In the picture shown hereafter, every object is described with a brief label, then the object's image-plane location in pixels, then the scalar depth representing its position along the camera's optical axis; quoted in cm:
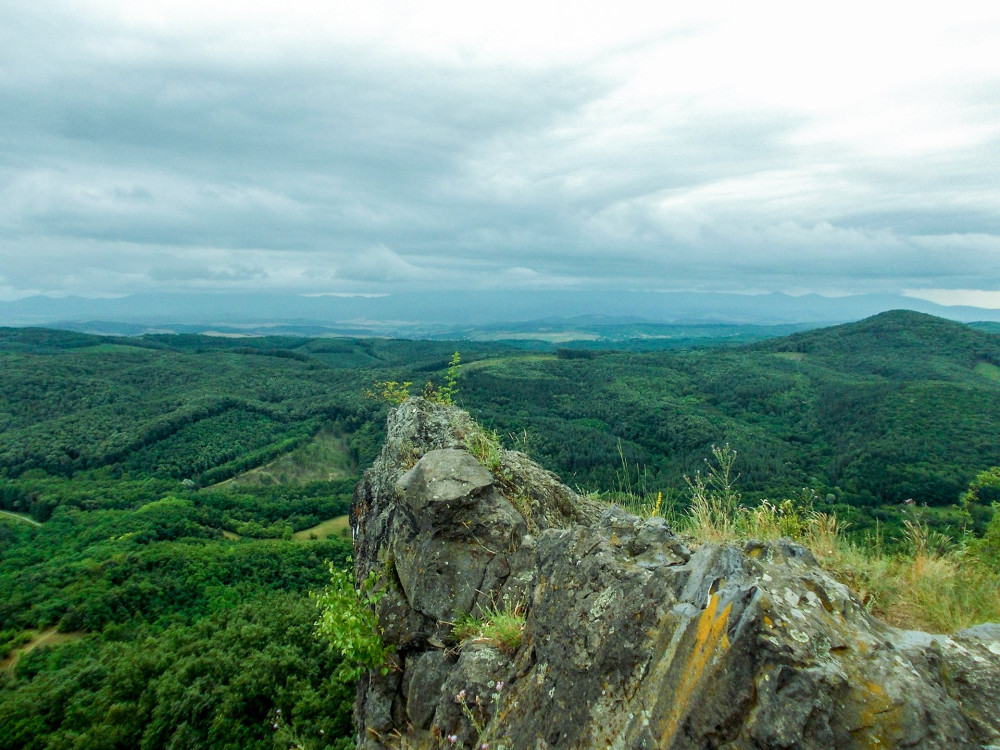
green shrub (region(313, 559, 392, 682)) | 737
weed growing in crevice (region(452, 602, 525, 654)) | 591
